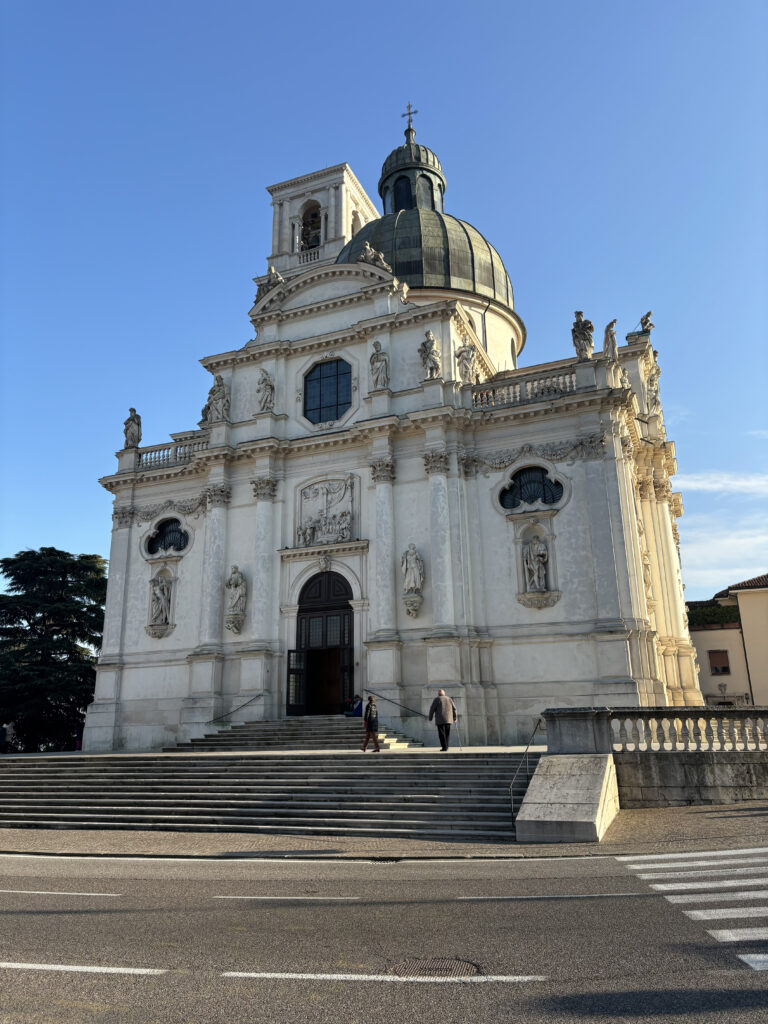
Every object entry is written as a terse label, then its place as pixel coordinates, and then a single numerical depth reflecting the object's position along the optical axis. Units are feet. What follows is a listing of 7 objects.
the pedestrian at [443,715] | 62.08
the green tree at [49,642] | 114.42
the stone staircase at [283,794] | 49.03
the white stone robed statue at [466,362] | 93.61
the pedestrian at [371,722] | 64.15
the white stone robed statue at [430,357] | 90.94
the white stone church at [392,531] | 80.43
